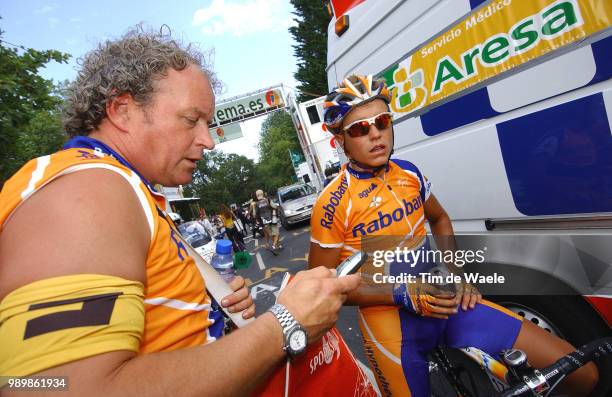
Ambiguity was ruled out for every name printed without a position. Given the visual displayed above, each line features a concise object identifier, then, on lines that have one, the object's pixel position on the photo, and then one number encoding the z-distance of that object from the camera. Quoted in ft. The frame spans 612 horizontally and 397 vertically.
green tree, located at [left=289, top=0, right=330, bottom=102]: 86.02
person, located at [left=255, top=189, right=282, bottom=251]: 34.94
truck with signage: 5.12
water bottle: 5.07
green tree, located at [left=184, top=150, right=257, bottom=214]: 223.51
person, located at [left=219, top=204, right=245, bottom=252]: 36.60
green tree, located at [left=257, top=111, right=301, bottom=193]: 194.14
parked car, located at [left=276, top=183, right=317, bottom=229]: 46.32
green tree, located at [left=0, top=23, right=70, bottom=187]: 17.79
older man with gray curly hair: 2.02
